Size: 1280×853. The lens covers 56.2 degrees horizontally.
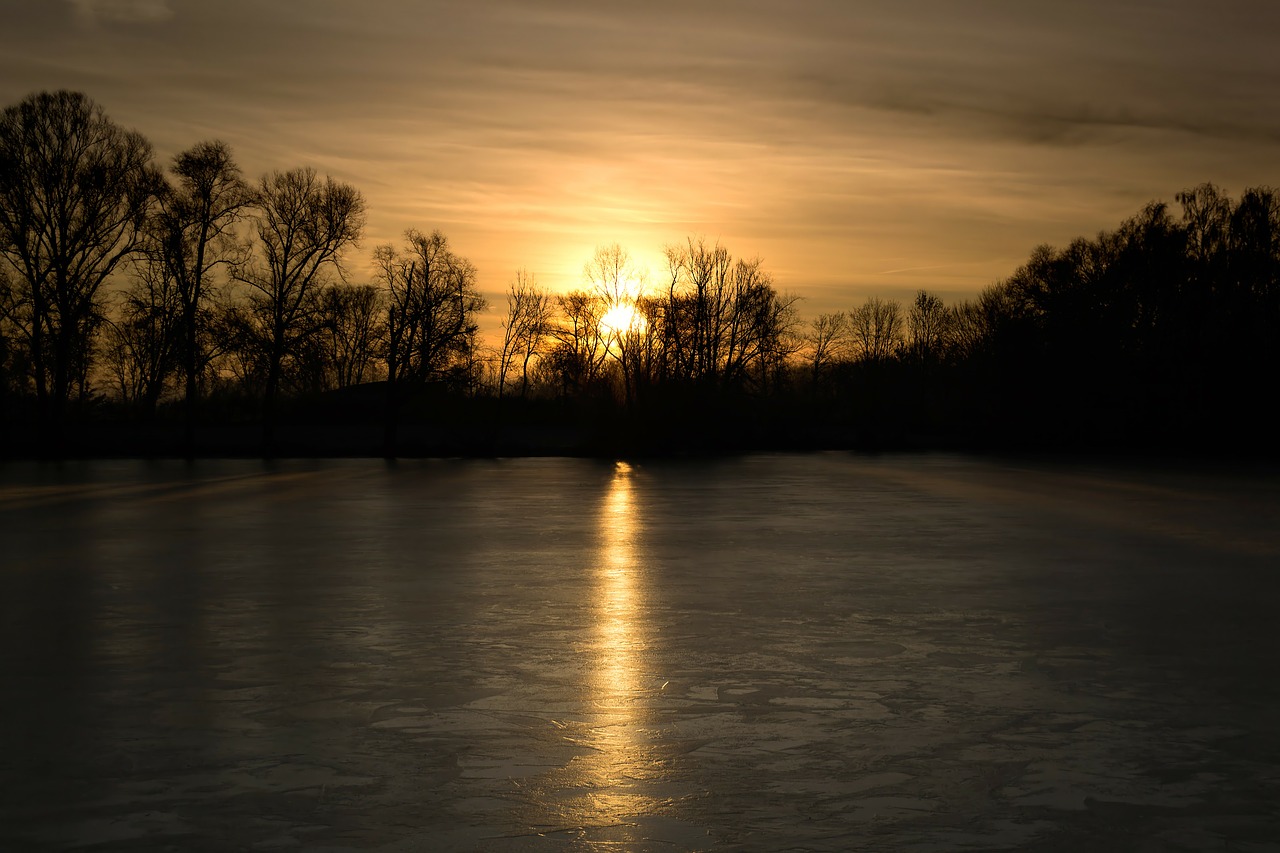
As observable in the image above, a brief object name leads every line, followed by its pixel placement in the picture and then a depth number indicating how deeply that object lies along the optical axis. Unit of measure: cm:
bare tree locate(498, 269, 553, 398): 5844
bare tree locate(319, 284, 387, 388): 4362
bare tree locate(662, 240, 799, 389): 5881
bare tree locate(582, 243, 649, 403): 5384
